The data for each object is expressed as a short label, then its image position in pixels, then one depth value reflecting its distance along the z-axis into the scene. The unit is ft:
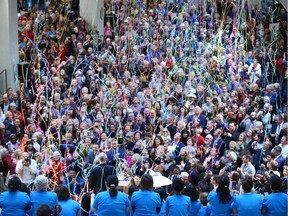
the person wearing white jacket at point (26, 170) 54.64
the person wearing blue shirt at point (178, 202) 40.31
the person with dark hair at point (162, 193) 43.74
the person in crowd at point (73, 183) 53.08
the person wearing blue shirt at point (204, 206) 41.23
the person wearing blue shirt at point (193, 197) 41.30
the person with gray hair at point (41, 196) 40.72
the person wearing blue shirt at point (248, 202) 39.67
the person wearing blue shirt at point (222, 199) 40.63
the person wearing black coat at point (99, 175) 49.03
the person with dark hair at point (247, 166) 52.57
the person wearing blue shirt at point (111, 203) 40.15
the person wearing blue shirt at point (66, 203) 39.29
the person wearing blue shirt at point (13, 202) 40.59
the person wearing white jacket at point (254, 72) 73.39
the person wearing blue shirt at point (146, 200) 40.69
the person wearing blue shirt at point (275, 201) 39.54
